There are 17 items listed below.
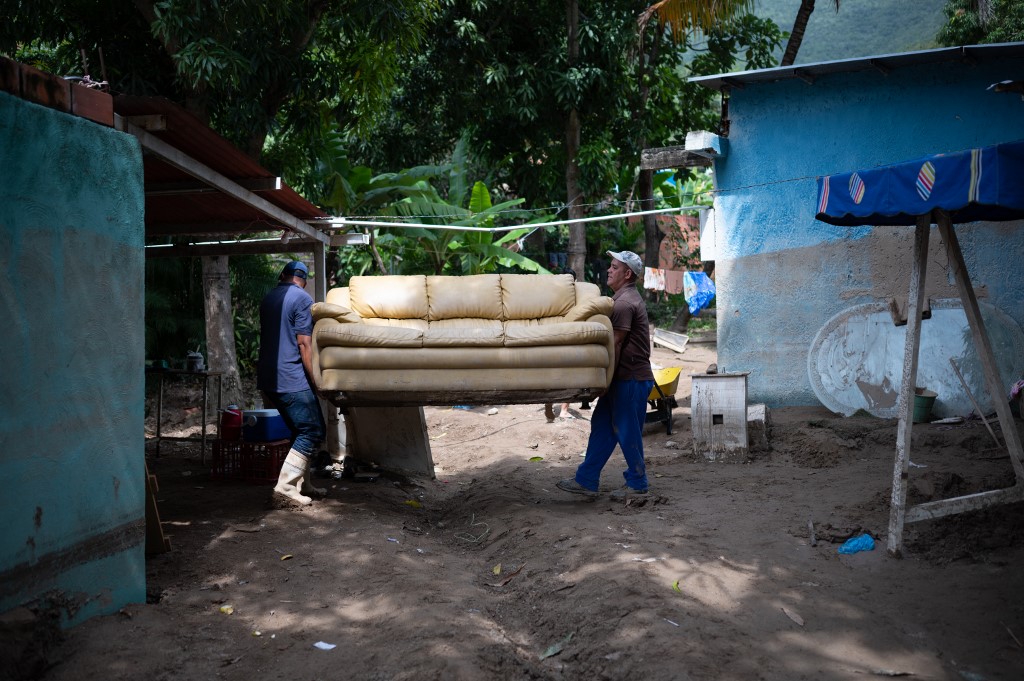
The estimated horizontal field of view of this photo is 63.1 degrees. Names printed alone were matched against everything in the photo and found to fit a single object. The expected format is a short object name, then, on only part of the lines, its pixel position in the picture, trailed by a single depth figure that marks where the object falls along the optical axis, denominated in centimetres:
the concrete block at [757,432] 844
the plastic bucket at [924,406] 856
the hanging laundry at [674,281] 1719
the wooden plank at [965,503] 498
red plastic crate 736
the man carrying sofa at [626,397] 666
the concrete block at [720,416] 830
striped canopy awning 431
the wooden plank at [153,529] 502
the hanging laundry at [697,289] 1670
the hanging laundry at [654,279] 1659
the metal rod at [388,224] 818
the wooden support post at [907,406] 502
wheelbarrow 989
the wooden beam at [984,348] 502
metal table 829
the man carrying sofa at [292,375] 645
